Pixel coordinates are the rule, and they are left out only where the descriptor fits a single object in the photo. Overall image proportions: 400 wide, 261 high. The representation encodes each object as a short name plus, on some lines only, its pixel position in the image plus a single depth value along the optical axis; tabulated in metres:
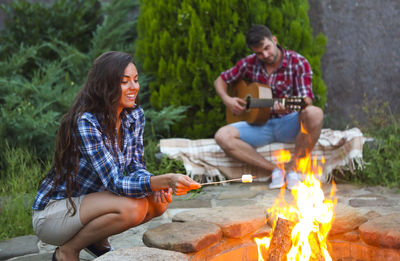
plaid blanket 4.48
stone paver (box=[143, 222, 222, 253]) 2.21
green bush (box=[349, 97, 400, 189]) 4.20
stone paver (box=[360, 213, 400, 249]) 2.23
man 4.20
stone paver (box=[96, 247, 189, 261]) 1.93
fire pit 2.22
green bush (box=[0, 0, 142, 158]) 4.48
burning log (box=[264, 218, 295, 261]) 2.15
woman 2.24
